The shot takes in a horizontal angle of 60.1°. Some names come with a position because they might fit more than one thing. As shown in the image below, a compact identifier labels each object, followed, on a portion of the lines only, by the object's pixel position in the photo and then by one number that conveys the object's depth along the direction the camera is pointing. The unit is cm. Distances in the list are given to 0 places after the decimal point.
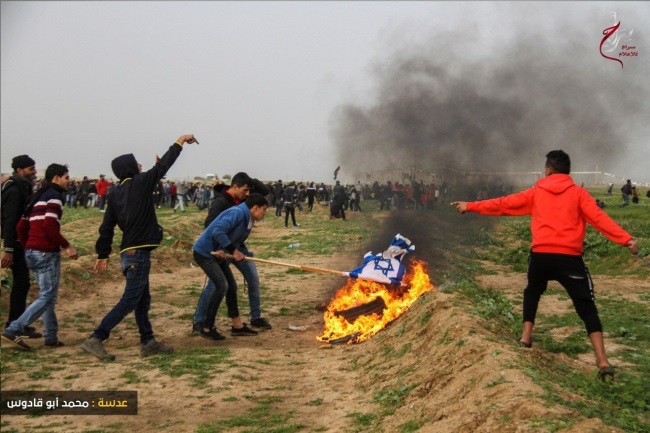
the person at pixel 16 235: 701
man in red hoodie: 503
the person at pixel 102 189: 2970
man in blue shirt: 762
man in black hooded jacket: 657
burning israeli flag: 831
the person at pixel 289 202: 2546
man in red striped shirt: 664
